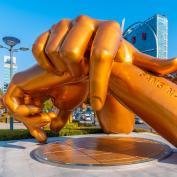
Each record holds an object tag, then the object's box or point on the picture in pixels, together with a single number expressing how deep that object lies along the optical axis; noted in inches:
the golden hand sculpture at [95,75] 246.2
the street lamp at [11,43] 709.3
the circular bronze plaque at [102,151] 254.5
